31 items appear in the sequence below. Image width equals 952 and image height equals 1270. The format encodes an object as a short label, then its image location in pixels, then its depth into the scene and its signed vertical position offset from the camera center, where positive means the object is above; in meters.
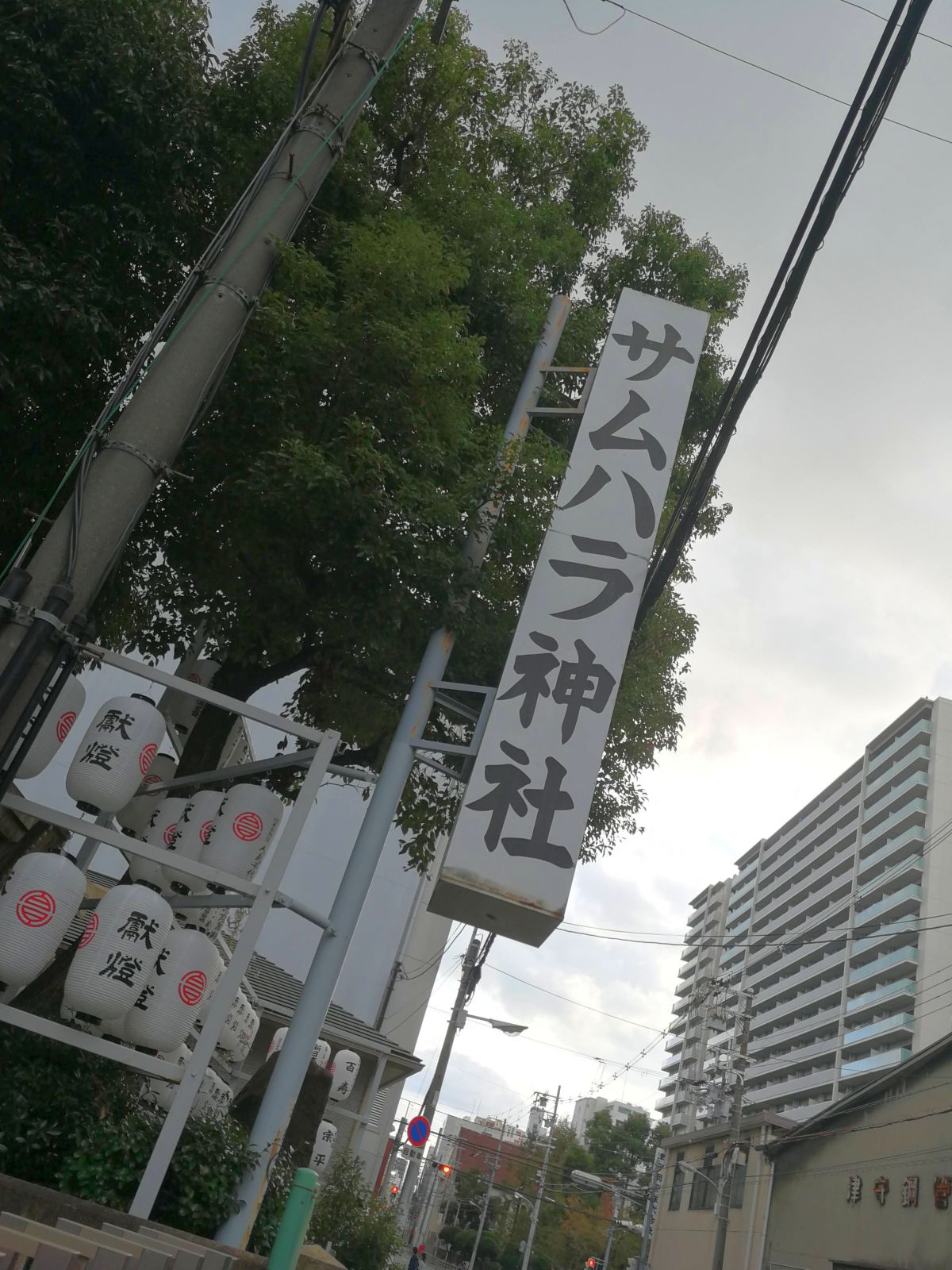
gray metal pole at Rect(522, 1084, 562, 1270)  35.41 -0.16
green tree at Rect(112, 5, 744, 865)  7.65 +5.30
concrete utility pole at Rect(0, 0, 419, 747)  4.90 +3.71
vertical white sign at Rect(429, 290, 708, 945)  6.37 +3.69
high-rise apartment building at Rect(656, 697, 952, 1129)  59.41 +24.07
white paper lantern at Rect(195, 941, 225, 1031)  6.18 +0.79
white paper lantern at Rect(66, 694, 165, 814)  6.18 +1.80
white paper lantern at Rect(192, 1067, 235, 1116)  7.06 +0.17
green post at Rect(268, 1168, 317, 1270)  5.06 -0.30
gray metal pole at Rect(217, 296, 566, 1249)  5.82 +1.39
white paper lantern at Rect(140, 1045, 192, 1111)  6.39 +0.07
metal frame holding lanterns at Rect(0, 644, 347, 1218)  5.19 +1.20
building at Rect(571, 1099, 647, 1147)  124.28 +15.46
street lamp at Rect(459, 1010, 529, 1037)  22.02 +3.63
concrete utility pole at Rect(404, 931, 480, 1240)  19.22 +3.07
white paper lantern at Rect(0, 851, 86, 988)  5.38 +0.72
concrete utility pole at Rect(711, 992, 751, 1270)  25.78 +2.74
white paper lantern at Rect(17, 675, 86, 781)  5.91 +1.77
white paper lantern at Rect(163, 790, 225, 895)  6.59 +1.64
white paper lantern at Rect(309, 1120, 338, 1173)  12.85 +0.14
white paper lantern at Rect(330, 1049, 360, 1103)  13.50 +1.09
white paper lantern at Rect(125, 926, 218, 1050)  5.75 +0.57
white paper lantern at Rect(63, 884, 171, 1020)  5.54 +0.67
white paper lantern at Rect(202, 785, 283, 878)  6.49 +1.69
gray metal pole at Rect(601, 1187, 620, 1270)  39.25 +0.38
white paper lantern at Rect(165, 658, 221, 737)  9.09 +3.21
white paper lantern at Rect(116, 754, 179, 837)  7.30 +1.79
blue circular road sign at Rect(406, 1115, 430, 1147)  16.28 +0.84
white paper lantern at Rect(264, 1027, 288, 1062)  11.70 +1.05
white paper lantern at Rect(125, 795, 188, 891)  6.51 +1.58
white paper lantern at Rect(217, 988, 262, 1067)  8.73 +0.79
